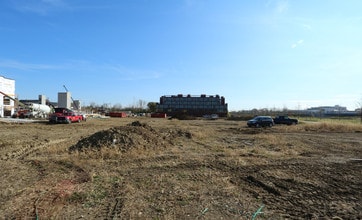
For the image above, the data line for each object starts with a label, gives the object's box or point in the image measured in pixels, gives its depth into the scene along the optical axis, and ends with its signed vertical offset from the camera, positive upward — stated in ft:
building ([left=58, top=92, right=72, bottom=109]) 182.91 +10.77
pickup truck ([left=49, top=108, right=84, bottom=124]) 108.99 -0.59
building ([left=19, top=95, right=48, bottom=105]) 196.64 +11.21
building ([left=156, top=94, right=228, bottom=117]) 338.54 +12.64
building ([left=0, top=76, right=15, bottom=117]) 131.13 +9.16
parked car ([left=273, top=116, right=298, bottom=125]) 146.28 -3.37
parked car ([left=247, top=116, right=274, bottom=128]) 124.67 -3.36
